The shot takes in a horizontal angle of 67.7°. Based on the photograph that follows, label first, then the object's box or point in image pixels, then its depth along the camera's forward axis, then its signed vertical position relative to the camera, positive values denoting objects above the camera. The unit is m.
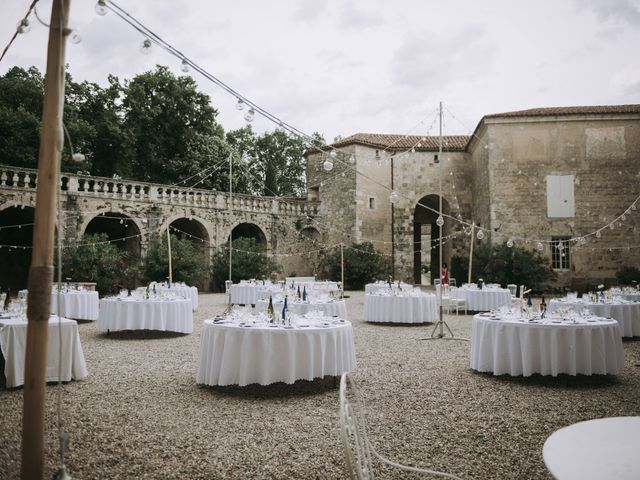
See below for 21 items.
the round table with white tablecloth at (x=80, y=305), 10.88 -0.86
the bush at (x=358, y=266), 22.94 +0.14
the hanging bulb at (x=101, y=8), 3.31 +1.82
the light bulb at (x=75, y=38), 2.54 +1.25
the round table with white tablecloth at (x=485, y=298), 13.41 -0.82
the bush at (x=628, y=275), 18.75 -0.21
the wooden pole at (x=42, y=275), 2.40 -0.04
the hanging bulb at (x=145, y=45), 3.98 +1.86
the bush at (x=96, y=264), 15.51 +0.12
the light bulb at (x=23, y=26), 3.36 +1.71
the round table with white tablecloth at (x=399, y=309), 11.00 -0.92
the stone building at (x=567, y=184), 20.34 +3.70
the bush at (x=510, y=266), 18.83 +0.13
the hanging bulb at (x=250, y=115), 5.27 +1.71
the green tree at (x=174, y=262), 18.14 +0.24
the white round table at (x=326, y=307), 9.12 -0.75
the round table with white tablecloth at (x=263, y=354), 5.11 -0.93
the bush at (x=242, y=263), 20.61 +0.23
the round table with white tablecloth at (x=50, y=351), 5.31 -0.96
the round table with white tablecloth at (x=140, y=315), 8.80 -0.87
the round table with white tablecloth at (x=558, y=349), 5.72 -0.96
